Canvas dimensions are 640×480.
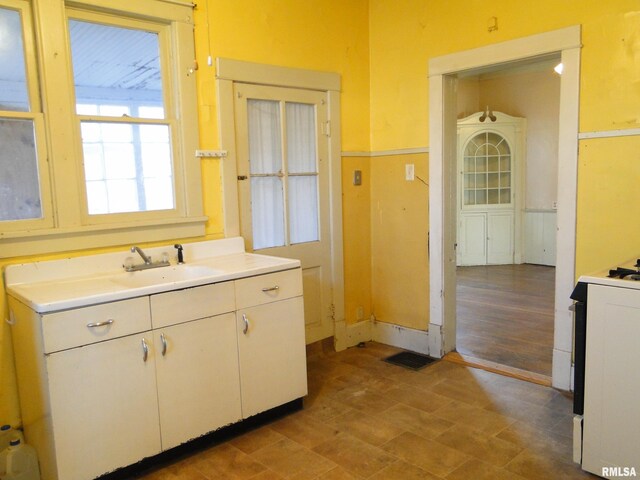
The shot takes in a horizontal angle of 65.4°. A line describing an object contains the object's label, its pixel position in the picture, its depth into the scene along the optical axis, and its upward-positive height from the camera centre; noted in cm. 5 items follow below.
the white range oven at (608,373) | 212 -86
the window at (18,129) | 248 +34
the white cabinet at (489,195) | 751 -23
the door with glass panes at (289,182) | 341 +4
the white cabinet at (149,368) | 212 -85
